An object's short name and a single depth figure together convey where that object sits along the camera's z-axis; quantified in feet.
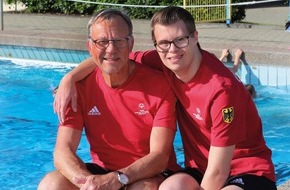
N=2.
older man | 12.14
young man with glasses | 11.48
